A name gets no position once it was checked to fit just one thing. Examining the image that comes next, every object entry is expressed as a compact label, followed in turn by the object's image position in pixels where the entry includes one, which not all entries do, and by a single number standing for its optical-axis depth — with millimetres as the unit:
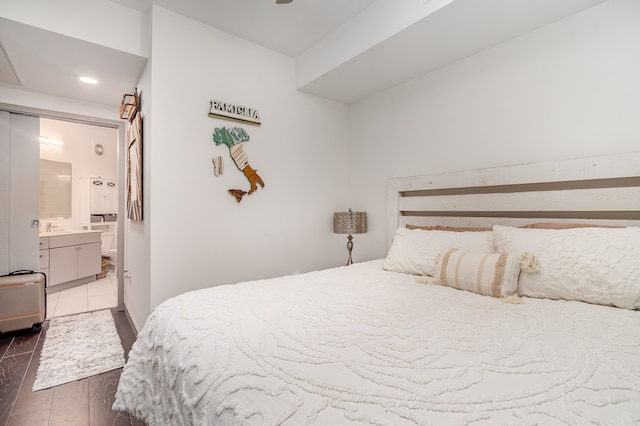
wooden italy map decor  2402
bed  685
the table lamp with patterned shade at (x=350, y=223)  2936
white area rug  2098
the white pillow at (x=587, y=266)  1312
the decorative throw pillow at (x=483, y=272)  1533
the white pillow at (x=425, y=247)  1886
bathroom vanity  4117
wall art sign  2383
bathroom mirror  4730
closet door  3111
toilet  5492
